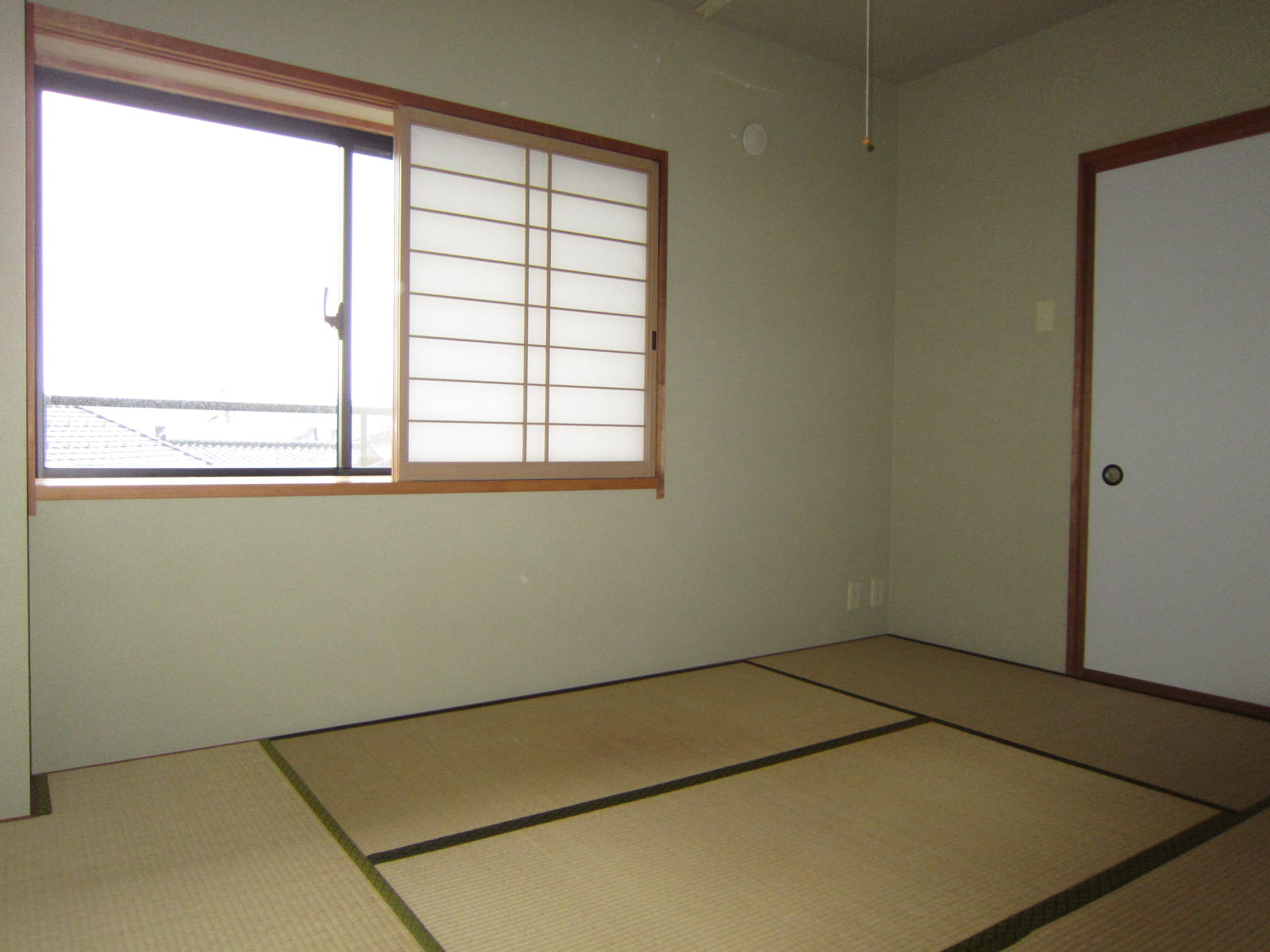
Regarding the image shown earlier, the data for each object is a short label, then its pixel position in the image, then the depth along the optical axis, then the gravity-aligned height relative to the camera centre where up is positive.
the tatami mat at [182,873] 1.62 -0.94
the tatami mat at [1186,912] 1.64 -0.94
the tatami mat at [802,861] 1.66 -0.94
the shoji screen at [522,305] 2.98 +0.52
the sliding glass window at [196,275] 2.74 +0.60
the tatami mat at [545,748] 2.21 -0.94
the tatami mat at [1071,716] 2.55 -0.94
